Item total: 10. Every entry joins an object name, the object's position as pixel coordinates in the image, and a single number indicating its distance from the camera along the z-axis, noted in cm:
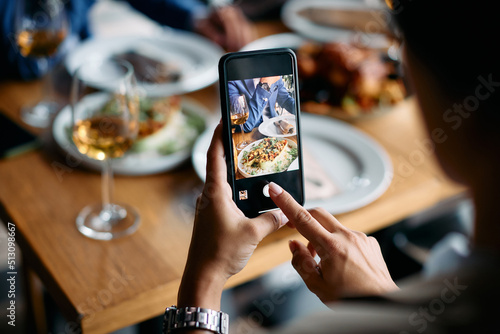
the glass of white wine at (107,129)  81
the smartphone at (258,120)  58
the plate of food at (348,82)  120
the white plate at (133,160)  96
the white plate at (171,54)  120
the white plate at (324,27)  156
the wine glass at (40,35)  112
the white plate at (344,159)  89
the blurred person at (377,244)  43
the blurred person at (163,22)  128
